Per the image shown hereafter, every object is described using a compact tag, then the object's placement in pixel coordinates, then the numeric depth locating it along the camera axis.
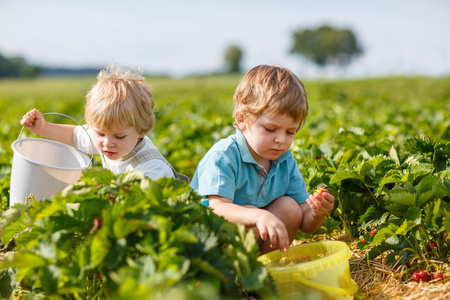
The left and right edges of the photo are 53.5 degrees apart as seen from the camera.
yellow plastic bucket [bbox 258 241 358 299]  2.00
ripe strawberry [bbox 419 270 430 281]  2.37
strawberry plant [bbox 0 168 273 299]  1.59
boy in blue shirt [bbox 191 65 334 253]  2.48
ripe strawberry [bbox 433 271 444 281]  2.35
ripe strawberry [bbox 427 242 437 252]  2.45
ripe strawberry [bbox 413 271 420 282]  2.39
